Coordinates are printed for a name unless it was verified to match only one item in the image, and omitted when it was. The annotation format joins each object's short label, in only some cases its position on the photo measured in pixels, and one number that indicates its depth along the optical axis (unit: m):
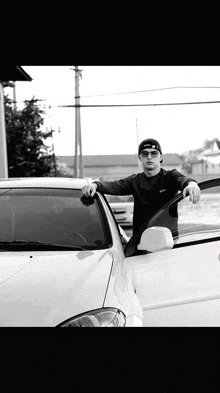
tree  21.72
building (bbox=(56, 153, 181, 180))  34.75
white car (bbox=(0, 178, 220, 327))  2.68
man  4.35
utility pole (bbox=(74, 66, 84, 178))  21.98
